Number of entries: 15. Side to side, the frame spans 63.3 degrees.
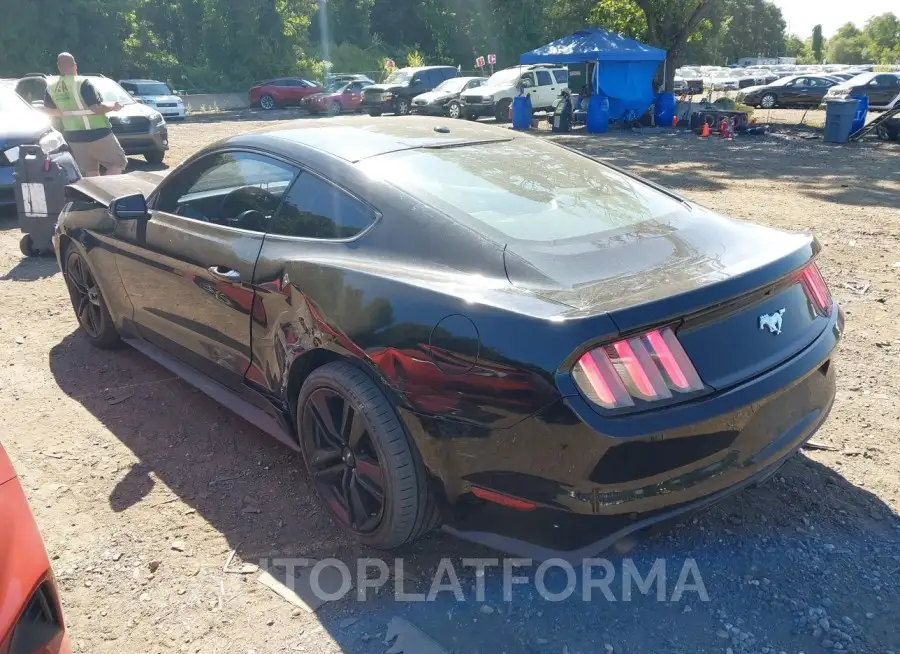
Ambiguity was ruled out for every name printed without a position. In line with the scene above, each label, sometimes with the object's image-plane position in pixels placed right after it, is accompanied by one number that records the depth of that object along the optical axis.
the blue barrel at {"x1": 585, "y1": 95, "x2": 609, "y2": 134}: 19.61
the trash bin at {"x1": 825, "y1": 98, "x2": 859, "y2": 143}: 16.02
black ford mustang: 2.12
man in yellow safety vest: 8.39
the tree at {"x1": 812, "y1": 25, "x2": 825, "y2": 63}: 110.62
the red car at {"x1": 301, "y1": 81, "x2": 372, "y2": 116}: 29.03
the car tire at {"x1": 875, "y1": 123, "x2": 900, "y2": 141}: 16.18
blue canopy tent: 19.83
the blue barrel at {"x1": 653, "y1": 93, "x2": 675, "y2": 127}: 20.61
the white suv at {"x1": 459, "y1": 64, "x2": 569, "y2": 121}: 22.77
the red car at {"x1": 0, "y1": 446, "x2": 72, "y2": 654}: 1.62
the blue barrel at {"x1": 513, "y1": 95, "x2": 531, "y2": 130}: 19.56
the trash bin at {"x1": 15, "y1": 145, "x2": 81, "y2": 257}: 6.98
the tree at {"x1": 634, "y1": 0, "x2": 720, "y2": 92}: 22.61
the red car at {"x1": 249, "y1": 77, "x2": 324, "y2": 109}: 33.00
